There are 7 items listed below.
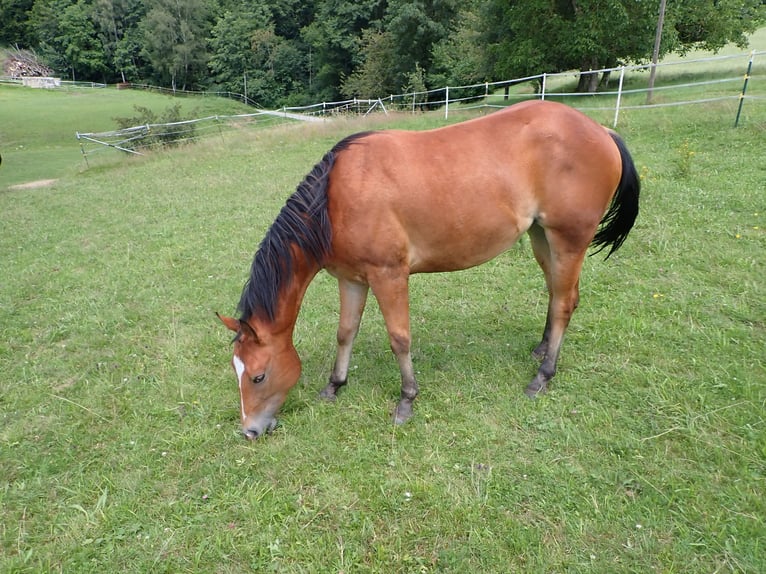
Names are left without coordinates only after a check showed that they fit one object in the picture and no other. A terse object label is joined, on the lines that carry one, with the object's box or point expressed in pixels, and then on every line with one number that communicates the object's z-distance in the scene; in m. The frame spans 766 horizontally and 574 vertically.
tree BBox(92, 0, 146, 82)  58.88
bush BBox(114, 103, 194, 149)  16.77
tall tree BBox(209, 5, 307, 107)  51.28
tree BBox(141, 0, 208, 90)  54.41
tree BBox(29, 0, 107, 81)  58.41
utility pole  14.70
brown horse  2.87
